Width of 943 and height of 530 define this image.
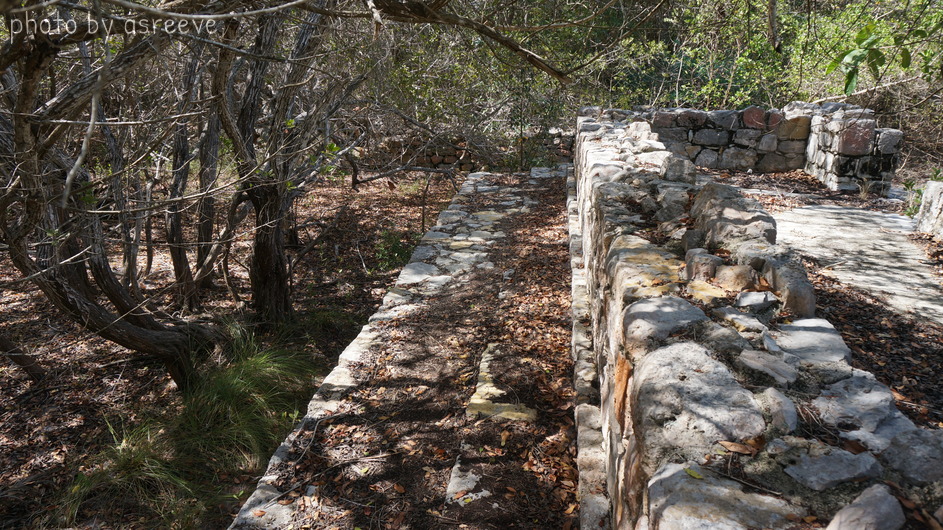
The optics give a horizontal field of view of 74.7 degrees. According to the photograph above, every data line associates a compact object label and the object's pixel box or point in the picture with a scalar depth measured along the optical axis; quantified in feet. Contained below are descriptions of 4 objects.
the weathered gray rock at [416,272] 19.02
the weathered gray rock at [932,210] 19.62
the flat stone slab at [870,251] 15.19
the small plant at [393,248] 22.86
